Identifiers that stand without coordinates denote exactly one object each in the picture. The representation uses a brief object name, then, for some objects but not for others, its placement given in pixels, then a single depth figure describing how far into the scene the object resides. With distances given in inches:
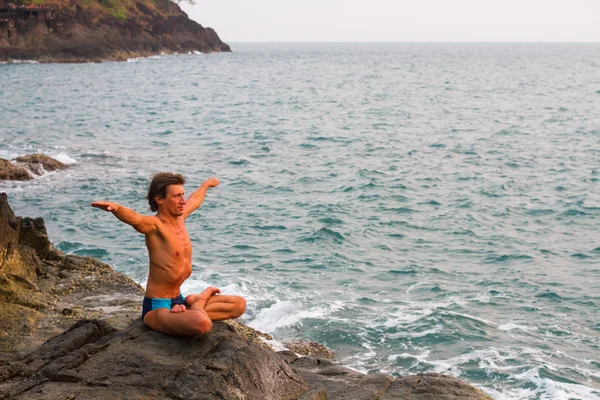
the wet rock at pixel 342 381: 298.8
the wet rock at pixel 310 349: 493.0
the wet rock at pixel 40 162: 1065.6
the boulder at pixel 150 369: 254.1
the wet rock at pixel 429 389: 303.7
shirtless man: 301.4
